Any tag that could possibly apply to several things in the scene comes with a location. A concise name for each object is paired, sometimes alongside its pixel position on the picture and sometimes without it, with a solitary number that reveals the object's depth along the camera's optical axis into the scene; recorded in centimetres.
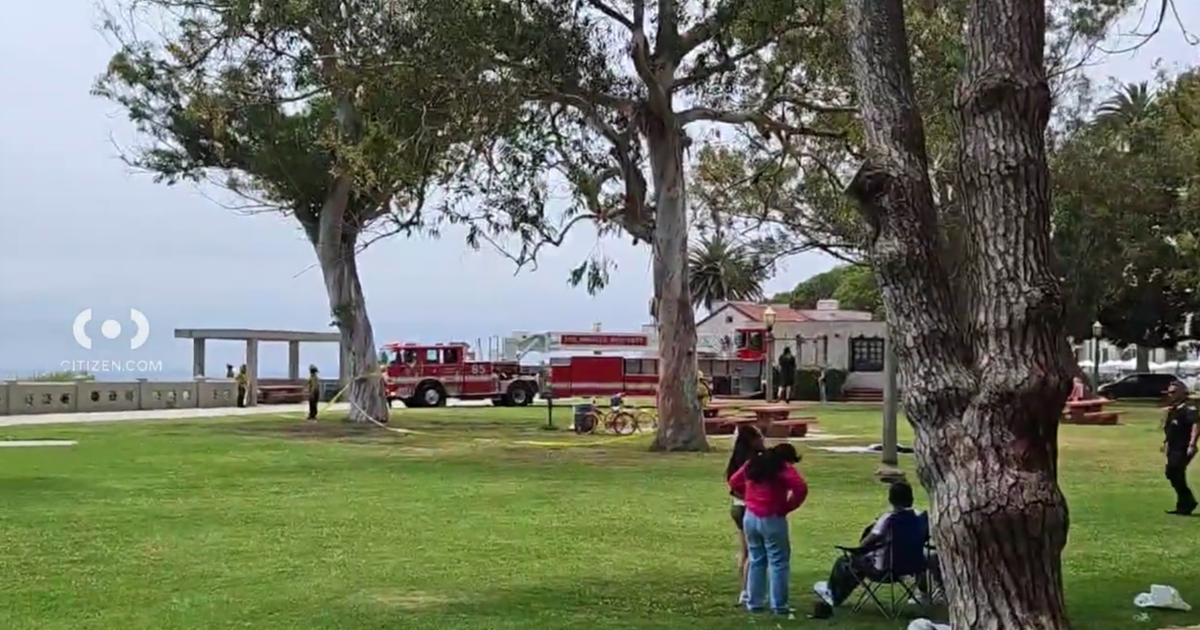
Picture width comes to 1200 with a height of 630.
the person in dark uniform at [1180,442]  1562
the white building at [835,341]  5550
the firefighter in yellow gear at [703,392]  2645
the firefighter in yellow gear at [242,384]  4744
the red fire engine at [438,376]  4484
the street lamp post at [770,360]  4503
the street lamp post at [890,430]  2023
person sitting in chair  909
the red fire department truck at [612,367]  4775
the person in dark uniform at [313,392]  3709
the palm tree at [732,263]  4297
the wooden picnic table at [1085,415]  3494
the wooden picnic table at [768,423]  2851
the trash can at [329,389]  5075
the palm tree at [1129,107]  4956
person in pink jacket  920
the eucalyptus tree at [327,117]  1909
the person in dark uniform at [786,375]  4862
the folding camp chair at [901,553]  904
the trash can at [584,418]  3117
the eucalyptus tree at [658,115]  2134
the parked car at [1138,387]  5697
